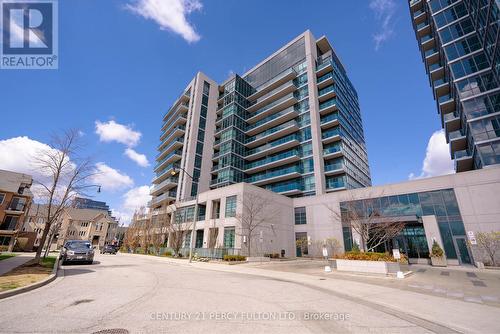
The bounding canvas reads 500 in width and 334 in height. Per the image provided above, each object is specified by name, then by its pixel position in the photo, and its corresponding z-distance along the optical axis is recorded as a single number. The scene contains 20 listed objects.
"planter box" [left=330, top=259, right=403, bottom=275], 15.66
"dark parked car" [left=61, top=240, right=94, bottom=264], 16.80
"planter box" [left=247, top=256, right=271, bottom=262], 27.06
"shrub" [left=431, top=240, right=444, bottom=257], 24.09
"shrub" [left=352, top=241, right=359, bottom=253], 18.83
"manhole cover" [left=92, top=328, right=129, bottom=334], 4.37
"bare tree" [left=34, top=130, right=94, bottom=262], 15.18
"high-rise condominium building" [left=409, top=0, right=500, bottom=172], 29.75
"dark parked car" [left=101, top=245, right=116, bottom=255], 41.94
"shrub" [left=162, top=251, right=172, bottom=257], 35.17
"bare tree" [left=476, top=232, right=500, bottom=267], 21.97
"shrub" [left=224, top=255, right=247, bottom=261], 25.91
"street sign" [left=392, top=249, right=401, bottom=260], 16.92
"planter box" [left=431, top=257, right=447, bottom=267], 23.84
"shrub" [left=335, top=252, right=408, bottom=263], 16.55
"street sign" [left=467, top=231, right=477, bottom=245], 22.08
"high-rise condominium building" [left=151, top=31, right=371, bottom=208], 45.97
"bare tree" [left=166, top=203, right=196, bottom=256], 35.03
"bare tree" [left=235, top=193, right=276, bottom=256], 30.54
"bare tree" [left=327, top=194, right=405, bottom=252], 25.00
